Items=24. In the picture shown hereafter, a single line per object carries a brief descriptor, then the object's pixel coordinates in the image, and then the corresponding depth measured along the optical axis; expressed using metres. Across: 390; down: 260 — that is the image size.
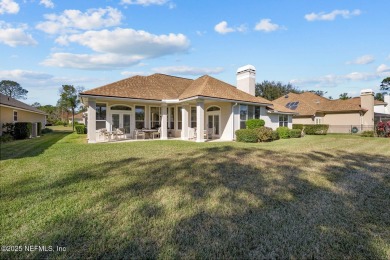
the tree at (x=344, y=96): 61.40
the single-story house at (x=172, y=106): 15.97
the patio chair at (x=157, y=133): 18.09
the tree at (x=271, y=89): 56.28
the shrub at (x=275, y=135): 17.78
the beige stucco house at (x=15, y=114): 17.92
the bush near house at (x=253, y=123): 17.56
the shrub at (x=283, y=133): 19.72
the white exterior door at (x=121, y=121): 17.02
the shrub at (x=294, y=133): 20.19
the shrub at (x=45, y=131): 27.86
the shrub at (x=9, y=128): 17.53
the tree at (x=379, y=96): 74.72
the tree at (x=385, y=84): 65.19
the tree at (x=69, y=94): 48.47
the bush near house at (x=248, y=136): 15.80
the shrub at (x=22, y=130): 18.05
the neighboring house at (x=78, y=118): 64.09
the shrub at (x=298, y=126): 28.12
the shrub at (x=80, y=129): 26.52
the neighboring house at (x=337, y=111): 28.73
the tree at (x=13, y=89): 75.81
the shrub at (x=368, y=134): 21.19
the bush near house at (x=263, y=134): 16.11
